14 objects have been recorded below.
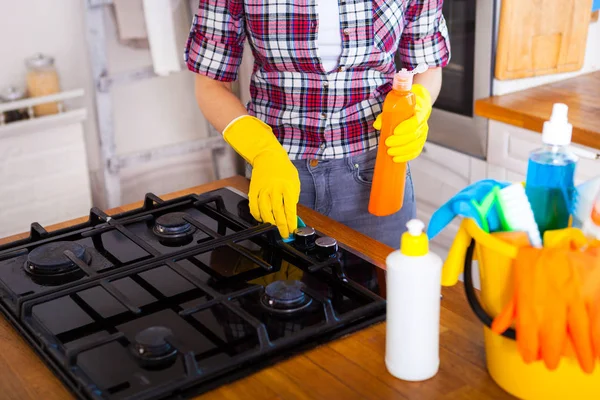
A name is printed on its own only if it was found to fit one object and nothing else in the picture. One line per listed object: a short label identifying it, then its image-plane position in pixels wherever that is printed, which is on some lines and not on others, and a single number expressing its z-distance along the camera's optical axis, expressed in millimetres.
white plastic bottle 900
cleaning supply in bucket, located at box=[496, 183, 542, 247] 884
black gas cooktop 985
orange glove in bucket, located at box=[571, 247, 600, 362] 814
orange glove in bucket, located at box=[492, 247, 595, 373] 817
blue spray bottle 914
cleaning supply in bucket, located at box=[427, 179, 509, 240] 900
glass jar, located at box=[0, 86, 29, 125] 2568
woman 1540
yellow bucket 866
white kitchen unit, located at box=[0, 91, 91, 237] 2625
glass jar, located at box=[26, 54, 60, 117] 2613
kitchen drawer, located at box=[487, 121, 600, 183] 2227
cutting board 2299
